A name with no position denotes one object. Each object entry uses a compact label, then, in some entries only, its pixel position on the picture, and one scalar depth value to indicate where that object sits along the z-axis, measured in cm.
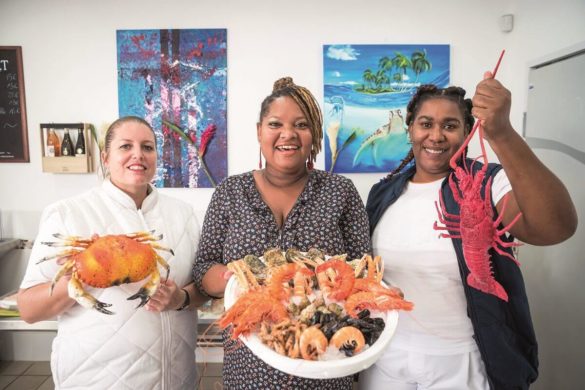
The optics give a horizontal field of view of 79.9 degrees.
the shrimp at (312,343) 93
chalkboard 314
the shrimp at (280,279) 115
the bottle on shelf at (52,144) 310
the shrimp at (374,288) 112
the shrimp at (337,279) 118
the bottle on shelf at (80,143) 313
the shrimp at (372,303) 108
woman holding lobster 108
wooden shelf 309
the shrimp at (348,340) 95
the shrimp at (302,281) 118
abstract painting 310
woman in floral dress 130
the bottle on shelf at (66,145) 314
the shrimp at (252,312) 102
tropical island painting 310
